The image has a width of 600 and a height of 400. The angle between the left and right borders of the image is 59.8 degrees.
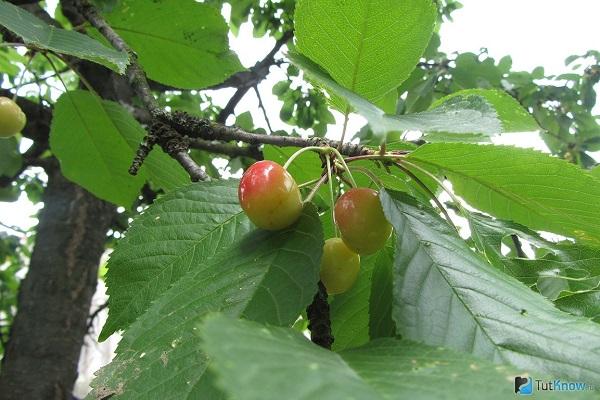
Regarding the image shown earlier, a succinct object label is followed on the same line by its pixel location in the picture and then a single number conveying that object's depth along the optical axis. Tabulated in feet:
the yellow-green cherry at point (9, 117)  1.12
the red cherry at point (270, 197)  0.51
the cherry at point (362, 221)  0.52
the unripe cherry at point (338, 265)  0.56
